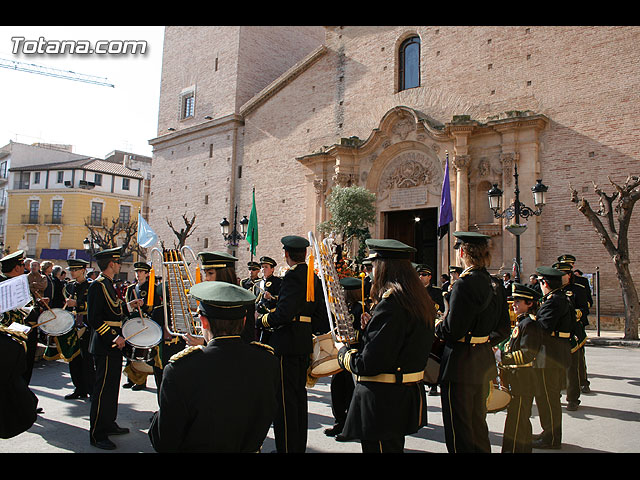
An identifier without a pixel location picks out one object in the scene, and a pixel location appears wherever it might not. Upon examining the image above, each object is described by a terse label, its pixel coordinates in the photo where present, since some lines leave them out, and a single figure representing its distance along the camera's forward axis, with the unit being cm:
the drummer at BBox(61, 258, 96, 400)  757
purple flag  1657
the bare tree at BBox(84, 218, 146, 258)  4041
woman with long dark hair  339
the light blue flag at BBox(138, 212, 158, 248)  778
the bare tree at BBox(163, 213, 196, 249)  2639
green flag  2144
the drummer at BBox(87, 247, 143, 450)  548
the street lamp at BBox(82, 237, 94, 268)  2898
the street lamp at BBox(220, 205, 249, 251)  2194
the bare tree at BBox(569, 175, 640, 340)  1501
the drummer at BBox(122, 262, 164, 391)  688
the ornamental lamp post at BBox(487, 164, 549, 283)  1477
